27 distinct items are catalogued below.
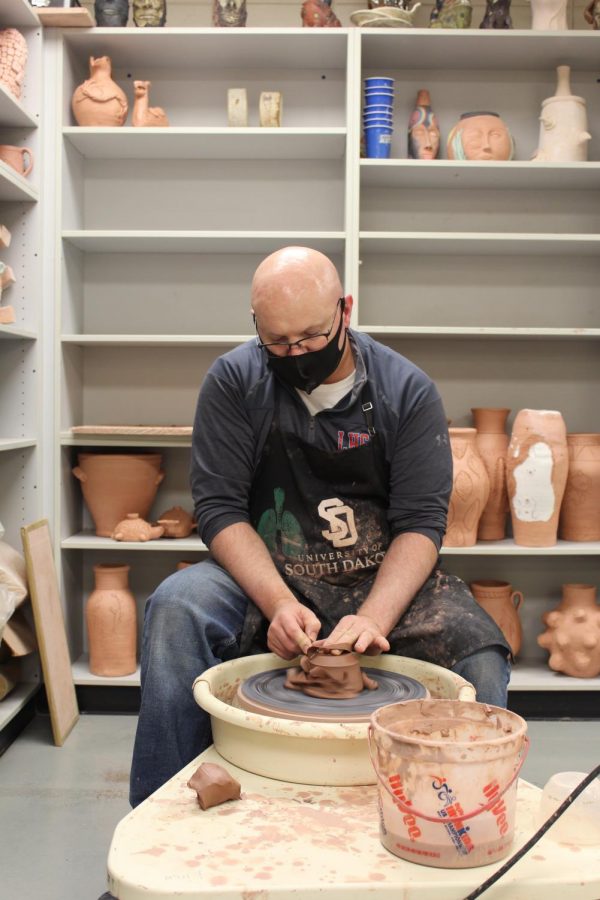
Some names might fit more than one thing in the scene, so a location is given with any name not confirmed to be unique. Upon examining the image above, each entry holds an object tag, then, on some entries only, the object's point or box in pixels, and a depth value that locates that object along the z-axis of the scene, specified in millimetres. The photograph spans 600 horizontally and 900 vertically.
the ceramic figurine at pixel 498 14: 3537
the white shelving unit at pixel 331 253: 3777
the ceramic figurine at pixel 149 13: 3533
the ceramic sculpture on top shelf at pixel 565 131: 3545
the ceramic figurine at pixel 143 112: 3555
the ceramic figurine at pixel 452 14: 3512
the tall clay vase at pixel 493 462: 3619
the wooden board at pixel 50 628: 3107
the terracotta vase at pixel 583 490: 3541
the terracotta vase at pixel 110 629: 3525
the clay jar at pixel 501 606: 3602
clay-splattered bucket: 1156
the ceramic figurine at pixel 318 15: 3496
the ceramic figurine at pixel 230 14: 3506
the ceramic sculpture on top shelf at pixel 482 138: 3525
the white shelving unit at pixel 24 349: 3396
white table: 1106
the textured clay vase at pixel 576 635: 3479
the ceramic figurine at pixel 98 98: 3502
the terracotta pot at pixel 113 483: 3600
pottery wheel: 1528
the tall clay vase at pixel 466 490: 3432
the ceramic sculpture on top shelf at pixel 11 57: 3188
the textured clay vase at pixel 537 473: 3449
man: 1932
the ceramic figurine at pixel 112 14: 3512
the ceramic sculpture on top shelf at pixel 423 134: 3602
